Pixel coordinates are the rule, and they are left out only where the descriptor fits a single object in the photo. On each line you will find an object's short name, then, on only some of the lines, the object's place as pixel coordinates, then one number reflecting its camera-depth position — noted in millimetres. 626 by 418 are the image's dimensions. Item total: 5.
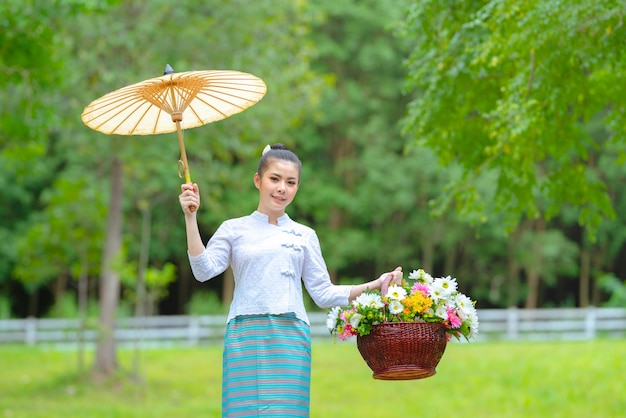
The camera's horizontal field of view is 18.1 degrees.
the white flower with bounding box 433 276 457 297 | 8210
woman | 7939
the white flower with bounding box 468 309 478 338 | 8240
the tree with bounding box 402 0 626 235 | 11939
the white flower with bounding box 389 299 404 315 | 7999
